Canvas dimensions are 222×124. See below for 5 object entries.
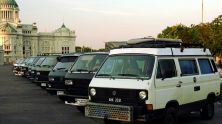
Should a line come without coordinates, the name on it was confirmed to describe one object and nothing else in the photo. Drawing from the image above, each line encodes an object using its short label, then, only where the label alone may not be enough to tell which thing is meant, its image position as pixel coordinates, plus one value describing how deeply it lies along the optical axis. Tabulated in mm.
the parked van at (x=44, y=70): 22109
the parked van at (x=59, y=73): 16859
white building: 192875
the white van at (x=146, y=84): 10234
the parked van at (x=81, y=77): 13812
